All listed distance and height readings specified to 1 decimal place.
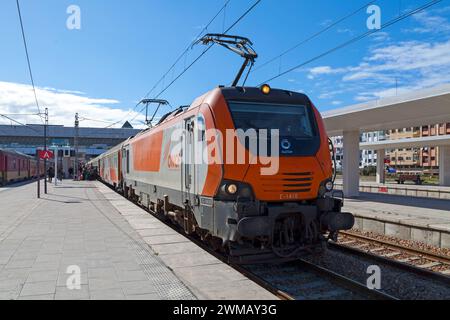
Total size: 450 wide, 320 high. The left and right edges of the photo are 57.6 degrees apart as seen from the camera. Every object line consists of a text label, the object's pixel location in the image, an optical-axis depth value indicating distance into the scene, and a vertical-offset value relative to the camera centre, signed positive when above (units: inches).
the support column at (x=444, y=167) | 1348.4 +1.8
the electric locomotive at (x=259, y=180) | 263.1 -8.5
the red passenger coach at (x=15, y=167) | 1342.3 +2.5
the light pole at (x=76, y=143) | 1649.1 +99.9
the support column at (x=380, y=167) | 1514.5 +2.0
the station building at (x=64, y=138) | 2952.8 +226.0
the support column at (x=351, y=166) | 843.4 +3.2
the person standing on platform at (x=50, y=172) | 1684.4 -19.8
